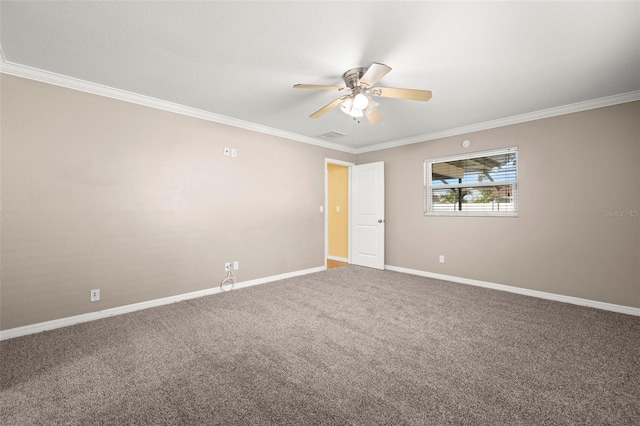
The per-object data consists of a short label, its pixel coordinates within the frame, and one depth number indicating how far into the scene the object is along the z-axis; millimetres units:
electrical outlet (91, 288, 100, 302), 2953
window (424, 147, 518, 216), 4047
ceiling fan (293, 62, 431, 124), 2356
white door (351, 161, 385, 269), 5375
